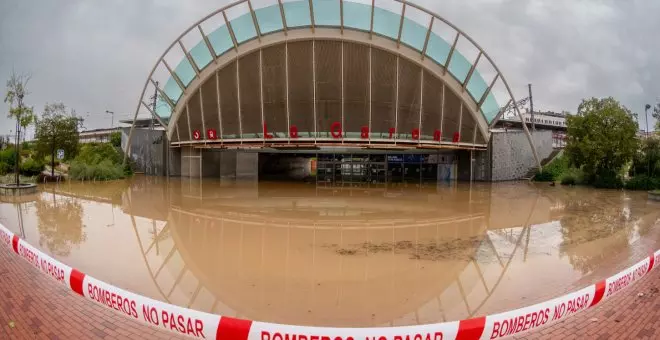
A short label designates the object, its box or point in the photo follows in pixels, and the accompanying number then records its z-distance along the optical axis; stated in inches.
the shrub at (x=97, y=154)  1405.0
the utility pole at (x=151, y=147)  1549.2
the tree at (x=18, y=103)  870.4
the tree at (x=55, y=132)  1155.3
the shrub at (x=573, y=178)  1189.1
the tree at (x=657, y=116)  960.6
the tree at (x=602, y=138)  1048.8
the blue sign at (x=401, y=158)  1444.4
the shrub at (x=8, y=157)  1253.8
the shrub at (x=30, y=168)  1182.3
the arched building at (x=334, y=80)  1050.7
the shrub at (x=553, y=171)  1309.1
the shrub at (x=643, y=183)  1027.5
